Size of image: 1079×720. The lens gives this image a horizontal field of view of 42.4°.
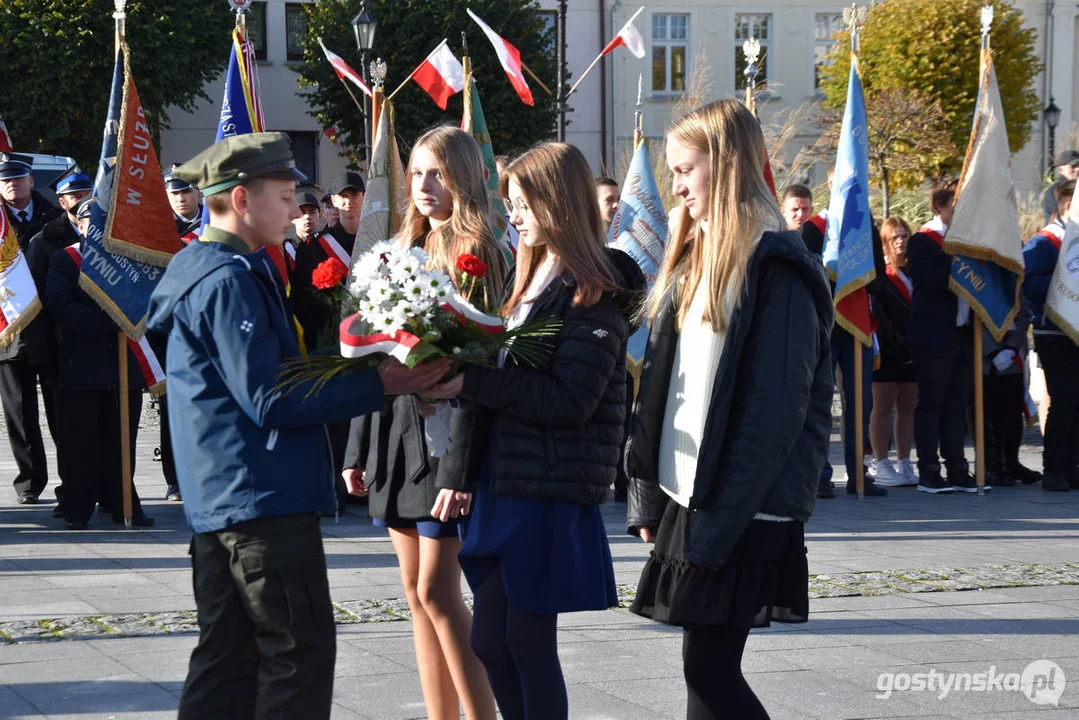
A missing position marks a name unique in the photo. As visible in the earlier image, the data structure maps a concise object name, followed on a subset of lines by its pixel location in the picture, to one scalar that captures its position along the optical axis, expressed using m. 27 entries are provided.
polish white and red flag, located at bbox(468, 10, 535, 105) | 14.04
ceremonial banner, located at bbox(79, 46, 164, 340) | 8.72
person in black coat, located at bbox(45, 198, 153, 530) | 8.81
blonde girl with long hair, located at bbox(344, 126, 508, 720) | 4.24
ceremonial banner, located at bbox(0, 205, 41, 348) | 8.89
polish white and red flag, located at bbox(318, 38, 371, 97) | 15.47
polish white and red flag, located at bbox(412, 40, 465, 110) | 13.05
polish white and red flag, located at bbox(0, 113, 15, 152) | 11.95
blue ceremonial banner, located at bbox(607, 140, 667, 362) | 10.75
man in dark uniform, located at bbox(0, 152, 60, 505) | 9.64
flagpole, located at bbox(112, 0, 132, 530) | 8.66
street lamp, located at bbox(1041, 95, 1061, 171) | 28.94
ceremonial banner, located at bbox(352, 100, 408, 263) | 9.02
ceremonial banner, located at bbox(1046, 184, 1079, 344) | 10.43
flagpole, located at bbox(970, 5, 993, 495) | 10.41
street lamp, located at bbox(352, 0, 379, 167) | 16.38
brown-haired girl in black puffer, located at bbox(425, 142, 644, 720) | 3.80
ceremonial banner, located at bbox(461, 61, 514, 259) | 10.68
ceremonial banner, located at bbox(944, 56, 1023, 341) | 10.34
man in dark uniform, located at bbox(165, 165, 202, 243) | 9.85
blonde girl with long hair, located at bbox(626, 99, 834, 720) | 3.45
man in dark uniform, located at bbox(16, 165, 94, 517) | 9.16
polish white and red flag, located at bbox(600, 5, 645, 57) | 15.51
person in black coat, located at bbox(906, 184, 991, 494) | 10.50
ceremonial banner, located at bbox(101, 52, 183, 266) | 8.89
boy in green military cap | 3.33
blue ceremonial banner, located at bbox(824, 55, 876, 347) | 10.14
